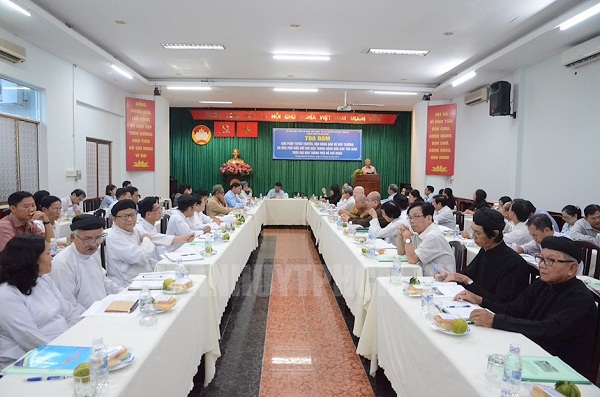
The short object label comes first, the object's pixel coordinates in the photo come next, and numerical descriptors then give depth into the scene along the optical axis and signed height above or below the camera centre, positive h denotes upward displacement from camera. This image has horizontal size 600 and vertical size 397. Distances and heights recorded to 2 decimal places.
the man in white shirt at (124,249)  3.21 -0.67
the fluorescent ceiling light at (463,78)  7.68 +1.83
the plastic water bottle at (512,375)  1.38 -0.69
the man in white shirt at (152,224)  3.81 -0.56
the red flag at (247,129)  12.75 +1.21
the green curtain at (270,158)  13.13 +0.32
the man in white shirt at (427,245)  3.20 -0.58
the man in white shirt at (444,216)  6.14 -0.68
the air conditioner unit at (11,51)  5.24 +1.47
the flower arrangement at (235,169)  12.75 -0.06
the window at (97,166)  8.33 -0.04
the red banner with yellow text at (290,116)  12.02 +1.56
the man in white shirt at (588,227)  4.52 -0.60
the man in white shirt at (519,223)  4.34 -0.55
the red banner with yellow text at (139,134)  9.69 +0.75
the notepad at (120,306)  2.12 -0.75
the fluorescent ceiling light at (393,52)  6.75 +1.99
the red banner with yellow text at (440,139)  9.88 +0.80
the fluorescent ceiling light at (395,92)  9.59 +1.85
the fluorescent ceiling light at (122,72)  7.43 +1.79
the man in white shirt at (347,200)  7.41 -0.59
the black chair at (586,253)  3.59 -0.70
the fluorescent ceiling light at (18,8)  4.59 +1.80
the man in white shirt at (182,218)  4.61 -0.60
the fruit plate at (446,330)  1.85 -0.74
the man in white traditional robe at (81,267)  2.47 -0.65
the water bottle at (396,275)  2.74 -0.71
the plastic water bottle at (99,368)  1.38 -0.71
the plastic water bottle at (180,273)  2.66 -0.71
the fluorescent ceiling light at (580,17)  4.55 +1.84
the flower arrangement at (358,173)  10.76 -0.09
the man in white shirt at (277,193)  10.97 -0.68
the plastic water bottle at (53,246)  3.72 -0.78
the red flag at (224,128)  12.80 +1.22
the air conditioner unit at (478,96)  8.10 +1.59
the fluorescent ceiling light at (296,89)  9.35 +1.84
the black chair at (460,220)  6.80 -0.81
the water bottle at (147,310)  1.95 -0.72
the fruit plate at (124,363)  1.51 -0.75
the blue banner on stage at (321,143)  13.05 +0.83
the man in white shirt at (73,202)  6.52 -0.62
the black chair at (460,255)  3.61 -0.76
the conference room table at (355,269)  3.23 -0.93
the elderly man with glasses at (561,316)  1.82 -0.66
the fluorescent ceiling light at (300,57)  7.10 +1.96
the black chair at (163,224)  5.52 -0.80
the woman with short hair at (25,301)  1.82 -0.65
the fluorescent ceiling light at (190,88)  9.29 +1.82
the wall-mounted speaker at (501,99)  7.35 +1.33
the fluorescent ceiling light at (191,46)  6.61 +1.97
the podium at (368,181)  10.72 -0.30
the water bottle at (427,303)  2.11 -0.71
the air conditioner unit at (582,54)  5.28 +1.64
